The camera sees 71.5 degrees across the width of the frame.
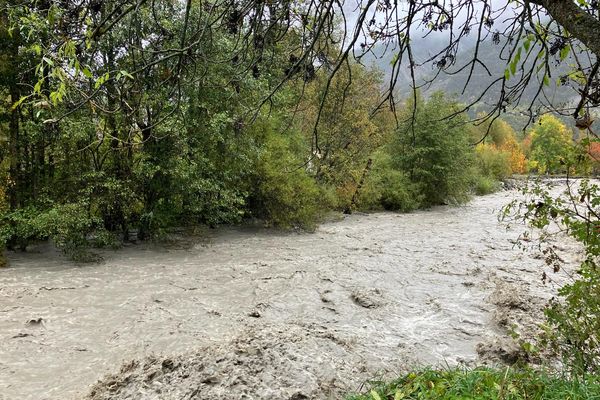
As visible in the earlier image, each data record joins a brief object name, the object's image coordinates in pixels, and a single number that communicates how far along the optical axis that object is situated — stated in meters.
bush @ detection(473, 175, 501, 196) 32.39
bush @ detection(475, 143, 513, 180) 38.38
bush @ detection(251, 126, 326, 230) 14.23
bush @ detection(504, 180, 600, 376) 3.46
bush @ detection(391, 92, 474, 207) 22.83
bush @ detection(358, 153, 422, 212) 20.98
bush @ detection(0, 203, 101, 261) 9.33
